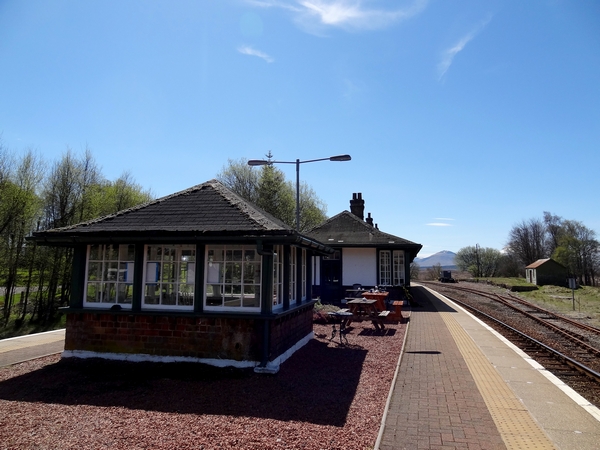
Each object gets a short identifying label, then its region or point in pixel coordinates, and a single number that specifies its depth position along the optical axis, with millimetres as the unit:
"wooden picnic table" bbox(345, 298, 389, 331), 13141
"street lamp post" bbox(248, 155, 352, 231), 12648
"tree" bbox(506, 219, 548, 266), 74438
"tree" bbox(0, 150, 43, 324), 19656
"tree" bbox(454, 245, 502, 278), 73875
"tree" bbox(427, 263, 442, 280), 70769
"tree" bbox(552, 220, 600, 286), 58000
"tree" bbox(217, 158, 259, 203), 31469
